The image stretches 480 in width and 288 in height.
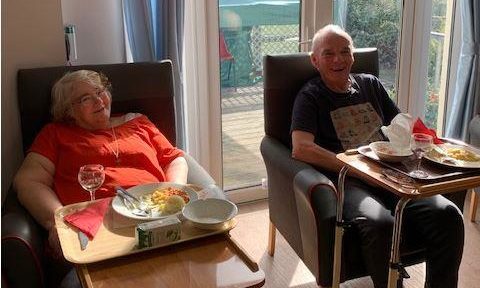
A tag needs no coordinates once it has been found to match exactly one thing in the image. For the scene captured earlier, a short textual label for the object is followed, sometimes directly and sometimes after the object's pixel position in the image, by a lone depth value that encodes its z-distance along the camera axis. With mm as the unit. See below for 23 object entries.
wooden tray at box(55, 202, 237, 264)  1290
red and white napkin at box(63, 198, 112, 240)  1401
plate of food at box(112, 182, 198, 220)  1478
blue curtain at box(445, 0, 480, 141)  3068
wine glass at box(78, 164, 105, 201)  1592
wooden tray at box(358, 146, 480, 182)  1498
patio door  2816
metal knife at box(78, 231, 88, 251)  1327
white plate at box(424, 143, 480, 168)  1563
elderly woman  1812
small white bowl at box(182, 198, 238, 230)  1389
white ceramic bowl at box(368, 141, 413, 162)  1597
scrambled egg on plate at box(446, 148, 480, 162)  1644
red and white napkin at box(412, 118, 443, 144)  1809
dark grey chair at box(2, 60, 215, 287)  1437
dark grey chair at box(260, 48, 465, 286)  1785
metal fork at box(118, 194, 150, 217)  1479
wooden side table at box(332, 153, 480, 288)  1422
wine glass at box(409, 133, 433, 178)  1640
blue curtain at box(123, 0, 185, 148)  2426
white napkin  1668
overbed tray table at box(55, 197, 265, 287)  1252
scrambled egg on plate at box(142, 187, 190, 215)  1495
